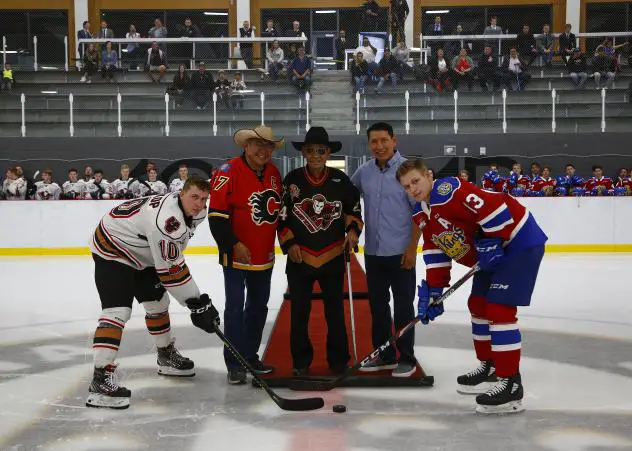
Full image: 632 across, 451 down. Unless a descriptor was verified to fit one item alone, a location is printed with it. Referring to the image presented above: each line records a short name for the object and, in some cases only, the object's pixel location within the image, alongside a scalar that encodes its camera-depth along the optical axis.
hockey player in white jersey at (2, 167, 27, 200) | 10.11
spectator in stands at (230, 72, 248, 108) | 12.15
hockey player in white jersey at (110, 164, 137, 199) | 10.37
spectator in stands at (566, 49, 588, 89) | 13.19
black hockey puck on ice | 3.46
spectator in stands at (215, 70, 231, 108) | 12.16
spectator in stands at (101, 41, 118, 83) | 13.98
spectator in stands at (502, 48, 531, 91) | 13.11
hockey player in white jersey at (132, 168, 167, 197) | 10.29
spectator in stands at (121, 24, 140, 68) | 14.64
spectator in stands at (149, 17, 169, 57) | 16.39
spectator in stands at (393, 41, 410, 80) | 13.10
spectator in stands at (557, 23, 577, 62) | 14.48
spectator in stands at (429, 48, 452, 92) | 12.80
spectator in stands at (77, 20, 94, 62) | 16.05
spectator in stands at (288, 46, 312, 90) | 13.07
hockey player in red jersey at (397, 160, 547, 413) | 3.41
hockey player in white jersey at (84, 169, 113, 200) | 10.31
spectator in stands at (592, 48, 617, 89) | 12.97
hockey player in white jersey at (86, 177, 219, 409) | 3.54
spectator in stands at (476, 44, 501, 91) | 12.96
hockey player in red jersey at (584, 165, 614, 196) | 10.18
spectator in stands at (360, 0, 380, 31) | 15.27
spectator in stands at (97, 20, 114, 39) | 15.77
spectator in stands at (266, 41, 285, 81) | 13.56
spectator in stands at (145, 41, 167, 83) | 13.78
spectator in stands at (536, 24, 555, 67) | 14.54
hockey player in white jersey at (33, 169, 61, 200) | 10.18
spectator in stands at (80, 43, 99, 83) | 13.91
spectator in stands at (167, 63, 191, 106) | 12.32
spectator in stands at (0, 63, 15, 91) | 13.31
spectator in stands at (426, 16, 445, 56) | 16.38
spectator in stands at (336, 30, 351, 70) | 15.12
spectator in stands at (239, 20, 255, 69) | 14.69
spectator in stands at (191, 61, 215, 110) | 12.18
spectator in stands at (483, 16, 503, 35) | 16.28
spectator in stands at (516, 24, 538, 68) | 14.02
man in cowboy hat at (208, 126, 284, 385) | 3.92
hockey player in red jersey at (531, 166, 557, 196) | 10.34
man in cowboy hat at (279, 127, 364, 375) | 3.98
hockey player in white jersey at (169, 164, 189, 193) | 10.36
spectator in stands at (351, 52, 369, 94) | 13.12
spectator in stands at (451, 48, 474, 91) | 12.84
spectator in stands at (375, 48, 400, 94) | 12.85
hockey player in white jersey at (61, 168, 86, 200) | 10.27
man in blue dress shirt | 4.05
